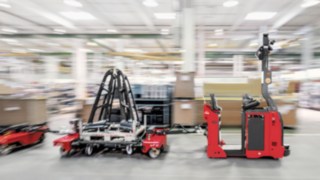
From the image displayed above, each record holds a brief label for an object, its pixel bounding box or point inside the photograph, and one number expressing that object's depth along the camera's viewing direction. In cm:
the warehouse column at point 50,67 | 1023
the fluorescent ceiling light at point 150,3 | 661
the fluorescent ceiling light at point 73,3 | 667
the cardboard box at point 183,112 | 568
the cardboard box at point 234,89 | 652
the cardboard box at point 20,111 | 451
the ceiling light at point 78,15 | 777
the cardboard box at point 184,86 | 581
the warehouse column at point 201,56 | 849
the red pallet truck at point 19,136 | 419
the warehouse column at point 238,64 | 895
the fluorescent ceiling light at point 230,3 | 663
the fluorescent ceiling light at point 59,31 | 995
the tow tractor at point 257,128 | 366
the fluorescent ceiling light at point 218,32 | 971
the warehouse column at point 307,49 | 949
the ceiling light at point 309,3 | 646
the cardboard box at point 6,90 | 479
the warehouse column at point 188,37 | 641
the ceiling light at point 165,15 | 776
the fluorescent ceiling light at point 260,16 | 761
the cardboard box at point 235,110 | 621
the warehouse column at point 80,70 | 861
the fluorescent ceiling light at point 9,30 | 1000
